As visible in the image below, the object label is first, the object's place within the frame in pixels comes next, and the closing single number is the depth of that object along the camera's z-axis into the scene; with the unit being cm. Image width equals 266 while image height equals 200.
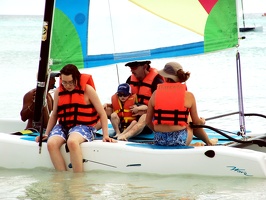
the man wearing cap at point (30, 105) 1260
